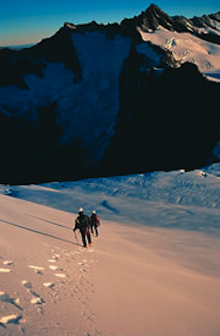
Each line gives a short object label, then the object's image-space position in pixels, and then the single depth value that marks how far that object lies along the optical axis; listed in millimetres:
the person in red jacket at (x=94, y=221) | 14492
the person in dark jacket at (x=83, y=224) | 11516
